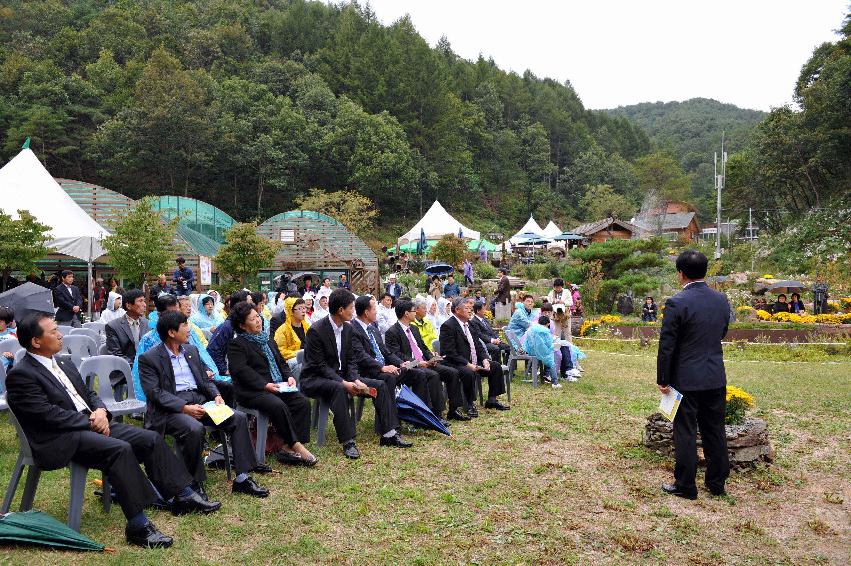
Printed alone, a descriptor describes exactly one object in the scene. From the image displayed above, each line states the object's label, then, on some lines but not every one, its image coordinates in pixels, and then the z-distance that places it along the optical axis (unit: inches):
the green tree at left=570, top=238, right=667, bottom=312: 796.0
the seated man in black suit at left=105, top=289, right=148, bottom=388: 246.5
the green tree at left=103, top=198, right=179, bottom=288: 538.6
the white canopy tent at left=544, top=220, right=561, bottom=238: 1785.2
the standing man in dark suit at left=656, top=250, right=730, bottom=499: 183.9
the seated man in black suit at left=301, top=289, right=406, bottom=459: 227.3
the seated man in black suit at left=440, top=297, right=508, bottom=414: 298.4
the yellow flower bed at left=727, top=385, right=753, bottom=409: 213.8
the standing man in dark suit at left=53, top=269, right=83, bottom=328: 405.4
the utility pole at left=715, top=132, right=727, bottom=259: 1534.4
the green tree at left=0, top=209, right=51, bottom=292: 471.2
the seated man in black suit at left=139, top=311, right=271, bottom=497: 172.9
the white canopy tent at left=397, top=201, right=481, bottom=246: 1327.5
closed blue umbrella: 254.7
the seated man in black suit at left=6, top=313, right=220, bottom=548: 143.3
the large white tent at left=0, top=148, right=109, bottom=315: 550.6
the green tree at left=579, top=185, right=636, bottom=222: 2407.7
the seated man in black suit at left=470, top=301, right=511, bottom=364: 353.9
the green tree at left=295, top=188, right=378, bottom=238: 1432.7
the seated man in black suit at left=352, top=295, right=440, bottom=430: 251.4
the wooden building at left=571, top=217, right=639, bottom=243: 1829.8
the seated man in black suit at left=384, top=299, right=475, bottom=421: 281.0
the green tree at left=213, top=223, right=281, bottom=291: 724.0
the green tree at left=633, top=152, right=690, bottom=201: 2746.1
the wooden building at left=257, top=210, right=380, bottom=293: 1016.9
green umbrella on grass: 138.1
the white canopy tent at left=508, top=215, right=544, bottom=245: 1713.8
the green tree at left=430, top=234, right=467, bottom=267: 1172.5
